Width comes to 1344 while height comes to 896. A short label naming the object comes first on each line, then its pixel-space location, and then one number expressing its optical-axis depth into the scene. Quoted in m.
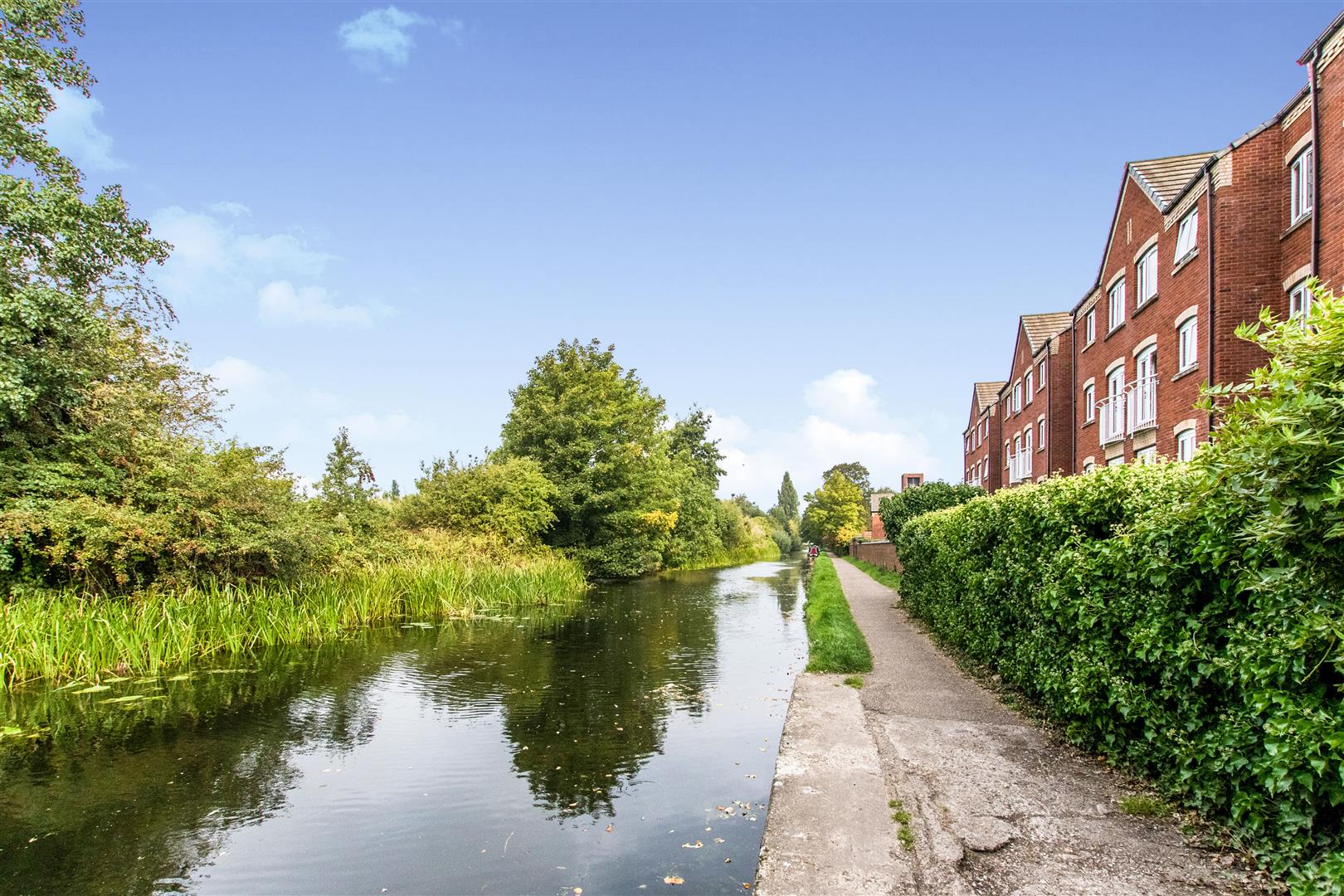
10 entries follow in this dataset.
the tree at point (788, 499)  131.19
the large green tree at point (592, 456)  37.09
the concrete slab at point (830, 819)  4.19
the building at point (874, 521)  74.88
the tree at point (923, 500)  23.91
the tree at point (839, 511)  77.31
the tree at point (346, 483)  21.31
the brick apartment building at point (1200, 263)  14.37
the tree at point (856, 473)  132.00
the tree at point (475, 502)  28.91
